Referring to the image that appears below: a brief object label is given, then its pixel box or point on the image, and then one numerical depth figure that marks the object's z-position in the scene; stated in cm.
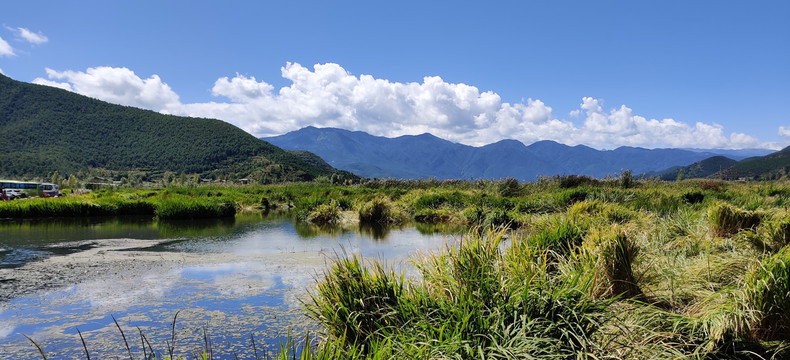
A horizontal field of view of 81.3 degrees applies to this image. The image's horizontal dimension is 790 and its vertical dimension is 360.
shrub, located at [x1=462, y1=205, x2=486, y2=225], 1464
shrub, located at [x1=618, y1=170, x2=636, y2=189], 2117
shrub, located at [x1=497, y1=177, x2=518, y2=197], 2075
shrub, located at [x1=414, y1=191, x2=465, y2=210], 1782
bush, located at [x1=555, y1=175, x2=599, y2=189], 2094
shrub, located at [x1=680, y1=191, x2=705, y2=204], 1637
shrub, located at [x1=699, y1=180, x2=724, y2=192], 2123
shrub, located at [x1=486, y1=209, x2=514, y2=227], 1357
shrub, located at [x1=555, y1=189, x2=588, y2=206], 1533
